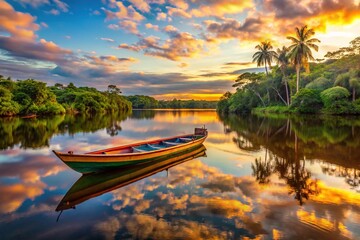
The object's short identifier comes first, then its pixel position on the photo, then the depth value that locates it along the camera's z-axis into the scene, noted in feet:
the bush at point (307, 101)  135.64
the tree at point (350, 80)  124.57
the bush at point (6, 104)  118.62
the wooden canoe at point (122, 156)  27.09
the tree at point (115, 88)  332.92
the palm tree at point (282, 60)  167.65
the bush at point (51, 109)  150.43
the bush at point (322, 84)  142.31
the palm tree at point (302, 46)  131.23
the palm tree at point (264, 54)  162.05
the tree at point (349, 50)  135.55
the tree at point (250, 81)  193.98
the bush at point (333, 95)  120.69
